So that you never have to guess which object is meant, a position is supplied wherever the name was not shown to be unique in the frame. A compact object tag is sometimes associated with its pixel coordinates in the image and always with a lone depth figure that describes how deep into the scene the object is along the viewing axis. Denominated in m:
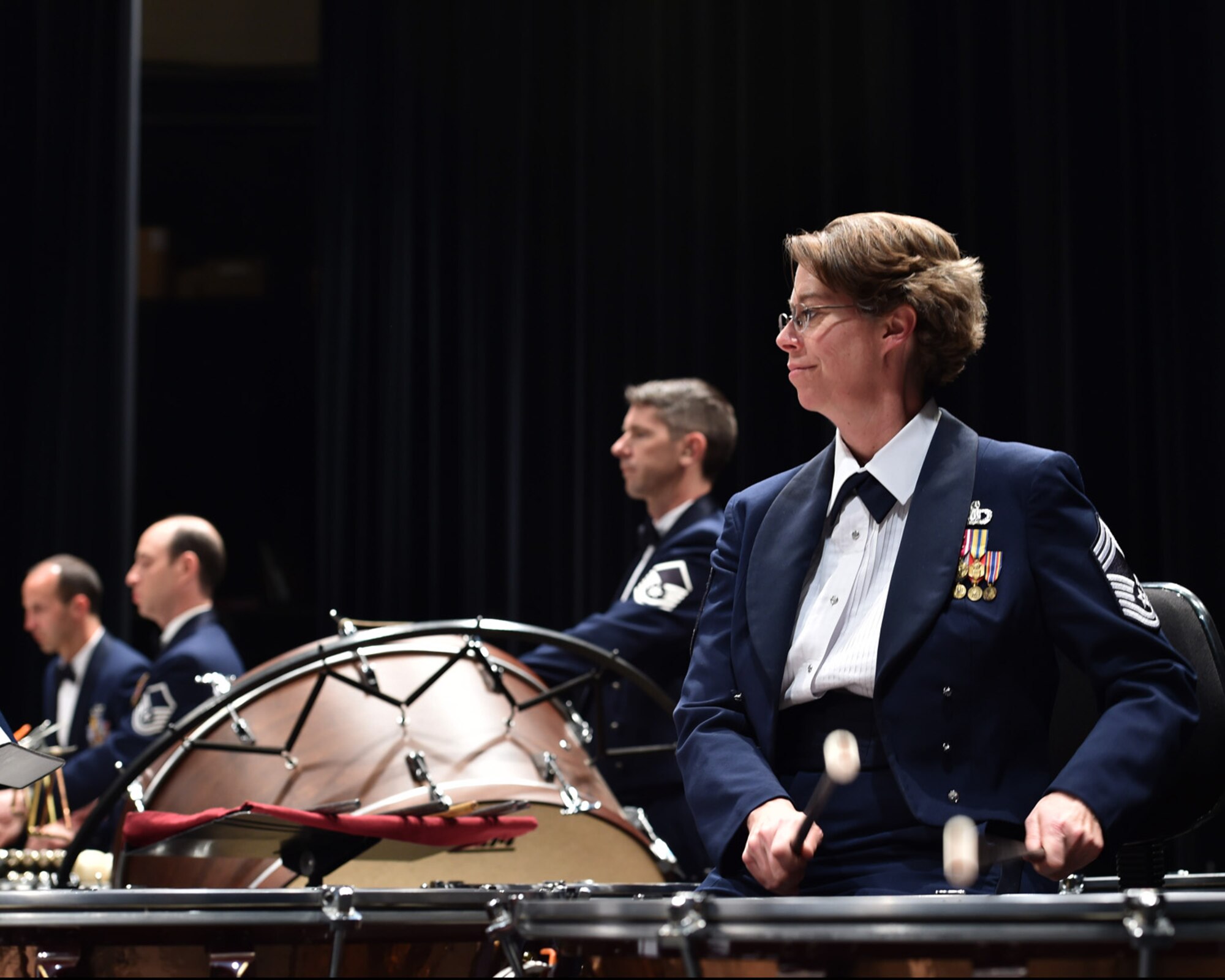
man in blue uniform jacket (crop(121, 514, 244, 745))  8.34
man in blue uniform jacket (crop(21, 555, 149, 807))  9.15
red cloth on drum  3.65
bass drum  4.49
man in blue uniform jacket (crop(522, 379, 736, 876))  6.00
